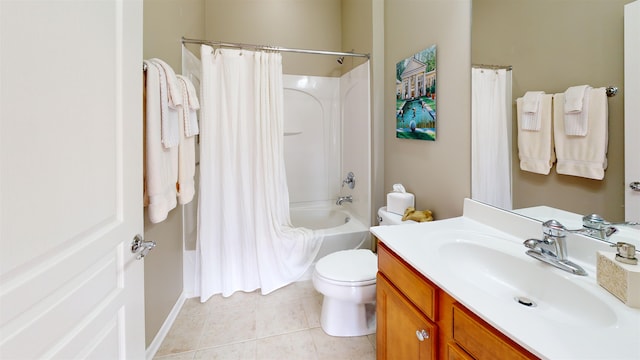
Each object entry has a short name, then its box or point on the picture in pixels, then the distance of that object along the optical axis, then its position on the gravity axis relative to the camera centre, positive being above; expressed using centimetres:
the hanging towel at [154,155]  125 +10
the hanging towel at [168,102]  136 +39
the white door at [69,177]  52 +0
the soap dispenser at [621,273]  69 -26
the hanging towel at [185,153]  162 +14
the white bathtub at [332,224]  243 -49
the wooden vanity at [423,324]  72 -47
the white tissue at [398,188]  206 -9
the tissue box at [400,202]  196 -18
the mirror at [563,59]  91 +44
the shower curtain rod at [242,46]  201 +100
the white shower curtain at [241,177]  208 +0
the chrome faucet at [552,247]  92 -25
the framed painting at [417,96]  178 +56
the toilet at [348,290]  159 -66
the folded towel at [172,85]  138 +47
